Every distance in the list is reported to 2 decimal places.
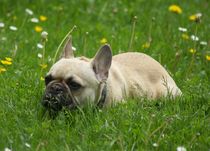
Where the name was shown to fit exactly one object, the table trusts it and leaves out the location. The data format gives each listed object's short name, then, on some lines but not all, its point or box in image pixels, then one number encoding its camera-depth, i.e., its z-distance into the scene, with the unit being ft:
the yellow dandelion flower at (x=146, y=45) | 45.30
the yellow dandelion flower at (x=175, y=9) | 50.60
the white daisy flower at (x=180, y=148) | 27.61
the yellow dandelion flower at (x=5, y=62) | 38.14
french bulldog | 32.44
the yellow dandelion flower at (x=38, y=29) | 48.31
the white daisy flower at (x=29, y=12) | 50.04
